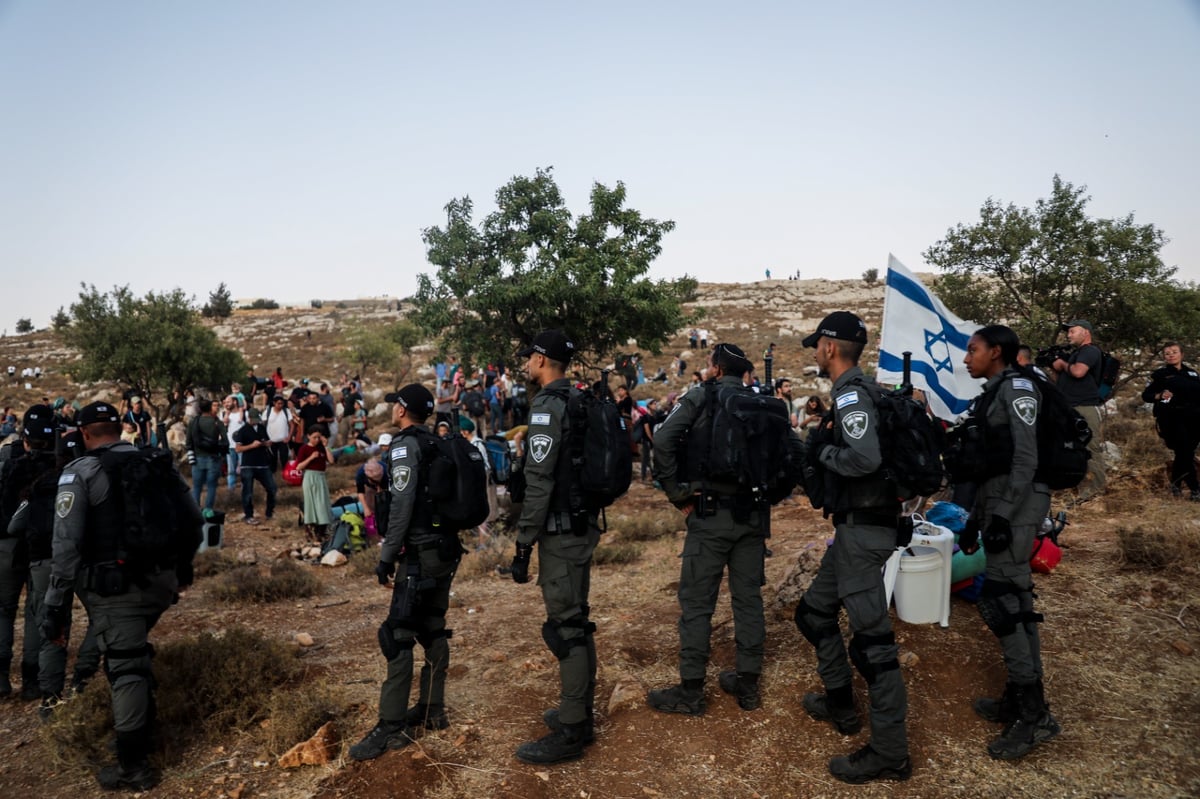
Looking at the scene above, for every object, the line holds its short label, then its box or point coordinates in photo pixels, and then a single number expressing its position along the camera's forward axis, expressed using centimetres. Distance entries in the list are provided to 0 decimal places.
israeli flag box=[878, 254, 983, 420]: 689
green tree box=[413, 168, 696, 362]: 1346
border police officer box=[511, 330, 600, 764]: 405
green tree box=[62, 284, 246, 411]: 2041
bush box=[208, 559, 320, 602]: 796
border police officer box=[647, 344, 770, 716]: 434
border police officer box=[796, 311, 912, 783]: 367
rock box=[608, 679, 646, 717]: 459
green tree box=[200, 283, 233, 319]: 5956
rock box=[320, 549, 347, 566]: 967
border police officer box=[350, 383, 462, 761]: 415
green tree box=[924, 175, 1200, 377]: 1323
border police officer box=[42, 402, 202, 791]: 404
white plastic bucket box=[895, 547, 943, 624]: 504
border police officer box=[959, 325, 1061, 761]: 388
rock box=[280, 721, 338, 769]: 418
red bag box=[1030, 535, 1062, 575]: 610
